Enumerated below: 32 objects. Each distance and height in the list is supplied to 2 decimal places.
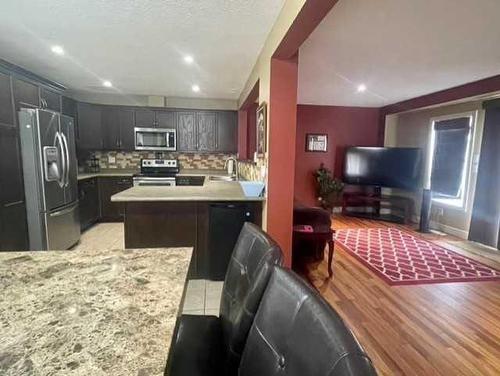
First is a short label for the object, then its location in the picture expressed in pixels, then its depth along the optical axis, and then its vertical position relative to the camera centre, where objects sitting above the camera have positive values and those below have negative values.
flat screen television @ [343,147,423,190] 5.53 -0.20
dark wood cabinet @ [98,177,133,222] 5.09 -0.67
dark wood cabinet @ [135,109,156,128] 5.42 +0.63
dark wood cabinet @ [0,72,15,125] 3.00 +0.50
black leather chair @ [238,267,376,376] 0.49 -0.35
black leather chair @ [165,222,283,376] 0.95 -0.60
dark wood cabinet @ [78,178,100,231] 4.49 -0.82
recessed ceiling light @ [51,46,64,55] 3.04 +1.06
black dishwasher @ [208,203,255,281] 2.86 -0.73
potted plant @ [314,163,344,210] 6.02 -0.65
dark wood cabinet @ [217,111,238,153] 5.65 +0.46
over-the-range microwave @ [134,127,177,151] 5.38 +0.25
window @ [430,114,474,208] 4.71 +0.00
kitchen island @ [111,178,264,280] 2.82 -0.67
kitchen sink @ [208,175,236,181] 5.13 -0.44
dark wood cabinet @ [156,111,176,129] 5.48 +0.62
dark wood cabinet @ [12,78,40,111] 3.22 +0.65
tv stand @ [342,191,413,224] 5.69 -1.02
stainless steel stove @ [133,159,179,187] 5.06 -0.37
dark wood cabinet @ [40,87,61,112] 3.75 +0.69
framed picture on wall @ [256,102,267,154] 2.78 +0.27
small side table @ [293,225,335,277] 3.10 -0.85
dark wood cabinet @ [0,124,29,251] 2.99 -0.48
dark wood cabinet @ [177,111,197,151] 5.55 +0.41
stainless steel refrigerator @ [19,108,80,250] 3.19 -0.30
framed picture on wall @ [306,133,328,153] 6.20 +0.28
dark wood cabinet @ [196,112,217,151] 5.60 +0.43
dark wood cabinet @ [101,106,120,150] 5.31 +0.42
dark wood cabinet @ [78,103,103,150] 5.16 +0.43
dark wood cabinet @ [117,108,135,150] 5.37 +0.44
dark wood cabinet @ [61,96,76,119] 4.44 +0.70
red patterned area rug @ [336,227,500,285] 3.13 -1.27
